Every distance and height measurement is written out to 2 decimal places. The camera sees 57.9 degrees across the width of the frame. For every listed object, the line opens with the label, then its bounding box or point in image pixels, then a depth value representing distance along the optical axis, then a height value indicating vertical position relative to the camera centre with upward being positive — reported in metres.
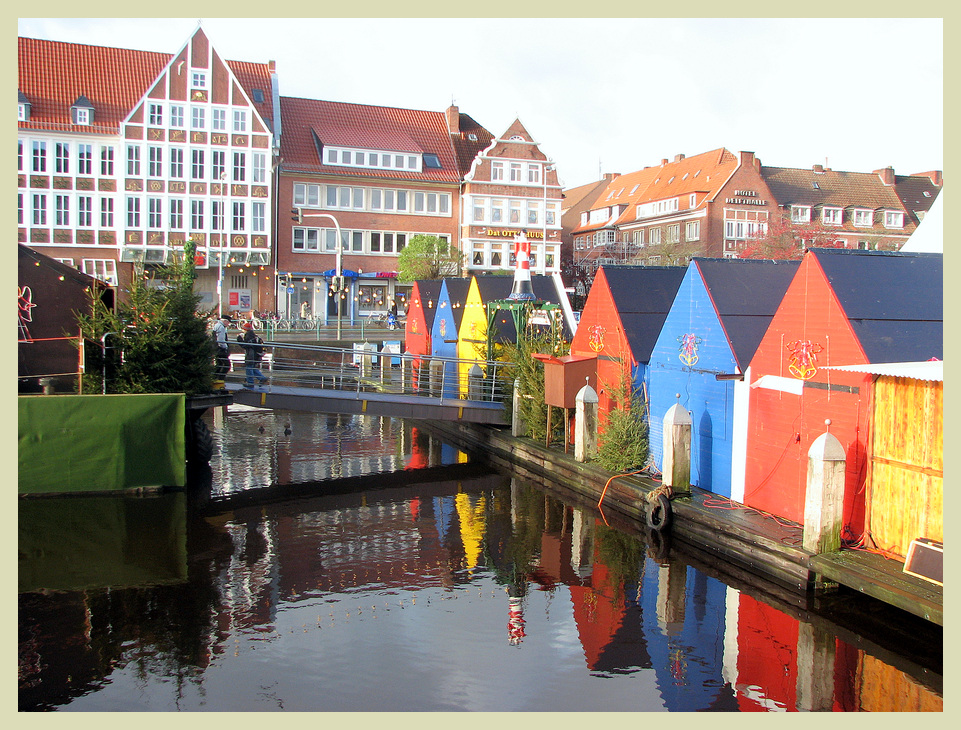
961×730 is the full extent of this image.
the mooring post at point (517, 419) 21.73 -1.68
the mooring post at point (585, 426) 17.91 -1.54
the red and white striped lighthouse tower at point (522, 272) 22.44 +2.11
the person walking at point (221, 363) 20.72 -0.35
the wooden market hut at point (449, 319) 28.54 +1.09
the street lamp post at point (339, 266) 35.94 +3.47
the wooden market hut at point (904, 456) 10.32 -1.24
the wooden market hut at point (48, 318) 18.06 +0.60
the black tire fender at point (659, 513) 14.50 -2.70
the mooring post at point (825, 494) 11.12 -1.78
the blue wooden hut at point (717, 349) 14.59 +0.09
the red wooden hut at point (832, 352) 11.62 +0.05
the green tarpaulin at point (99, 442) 16.34 -1.83
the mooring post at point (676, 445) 14.73 -1.55
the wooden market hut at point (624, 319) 17.61 +0.71
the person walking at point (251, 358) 21.42 -0.25
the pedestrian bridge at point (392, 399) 21.18 -1.23
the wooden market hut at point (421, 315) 31.95 +1.38
